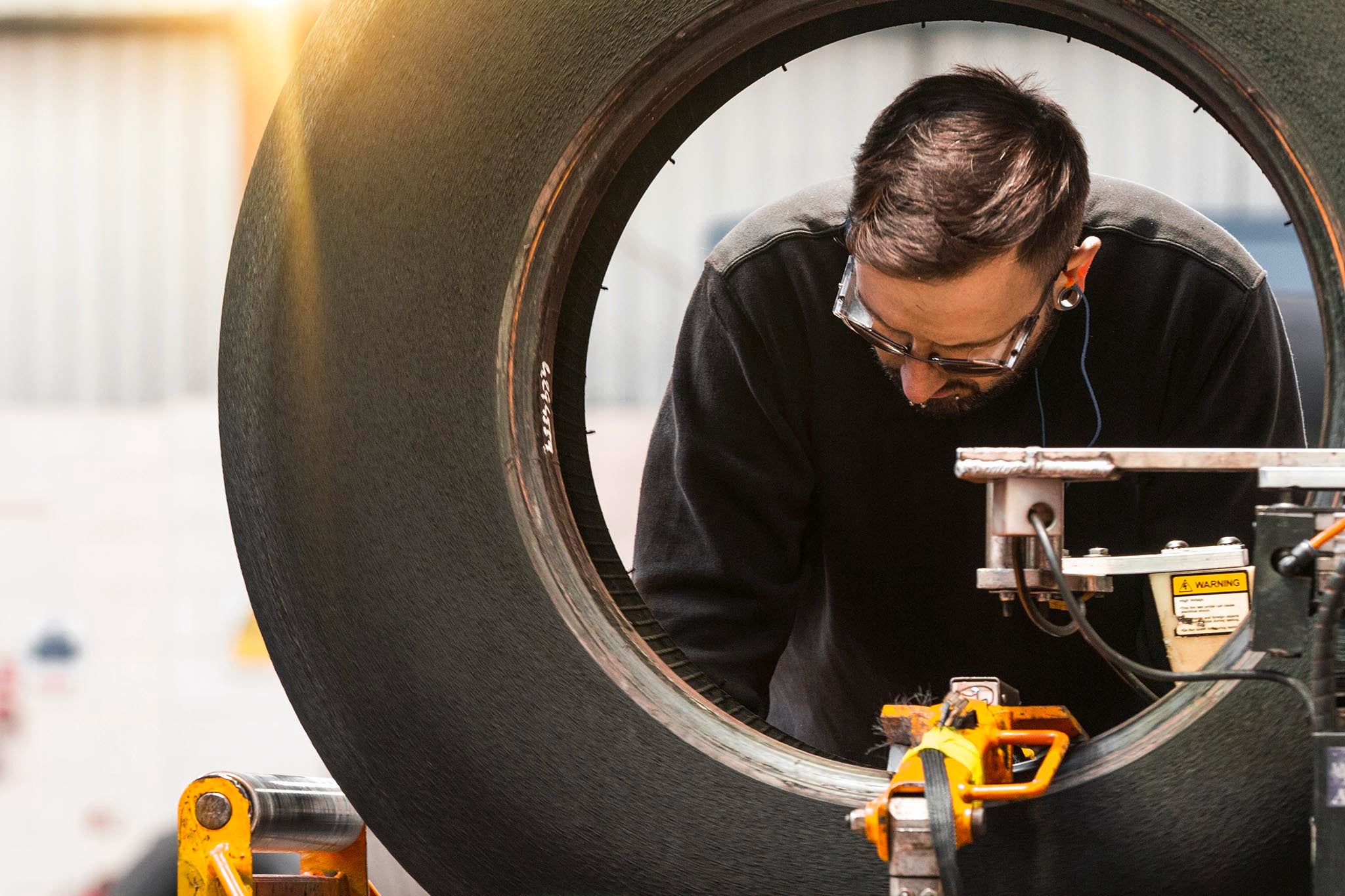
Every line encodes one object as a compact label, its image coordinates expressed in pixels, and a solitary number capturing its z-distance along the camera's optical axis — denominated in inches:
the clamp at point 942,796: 71.4
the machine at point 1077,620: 70.3
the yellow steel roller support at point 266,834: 77.4
